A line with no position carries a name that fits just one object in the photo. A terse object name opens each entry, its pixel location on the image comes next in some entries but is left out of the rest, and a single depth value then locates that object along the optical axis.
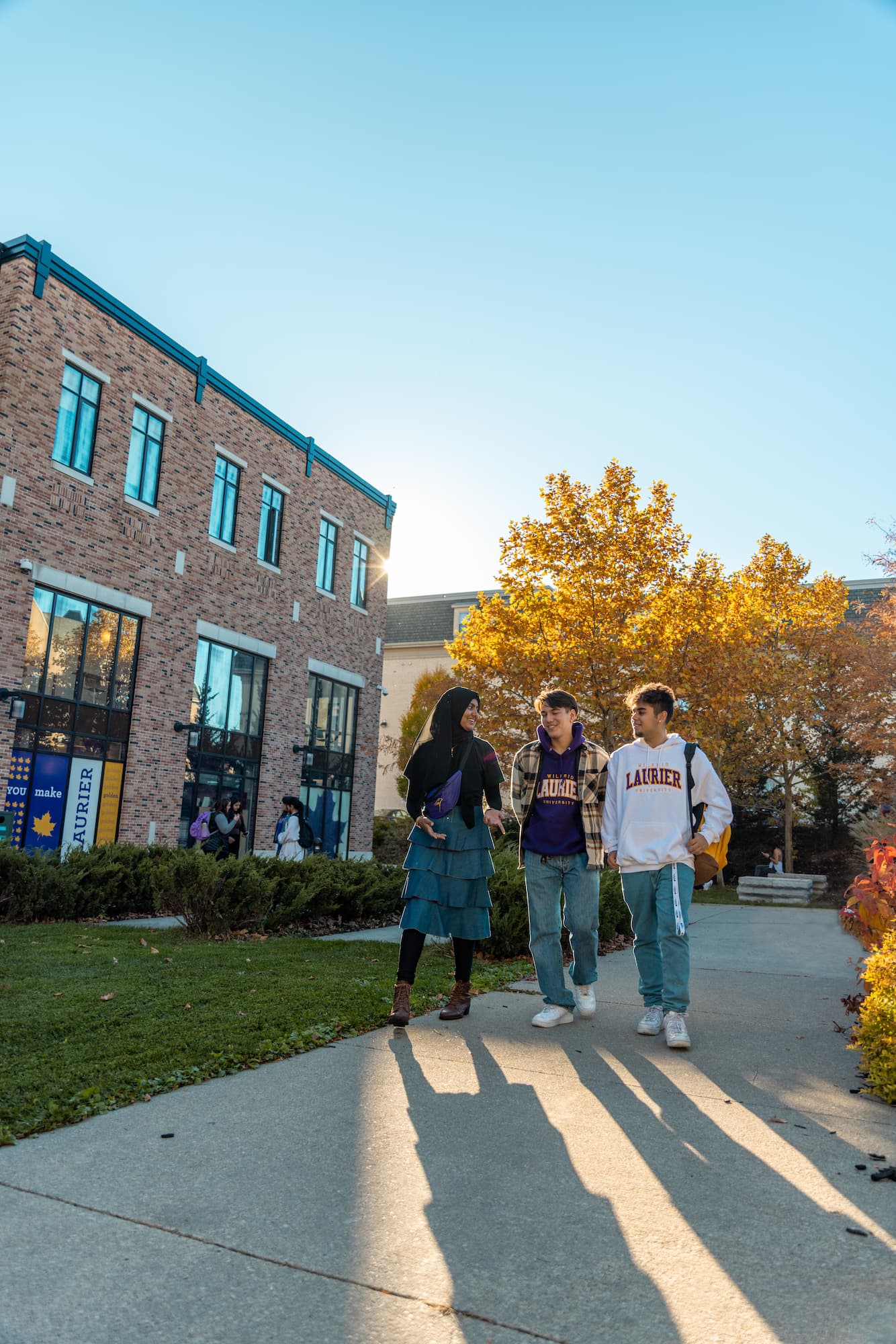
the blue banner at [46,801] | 16.25
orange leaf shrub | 5.51
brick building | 16.27
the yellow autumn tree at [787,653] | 28.00
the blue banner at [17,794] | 15.84
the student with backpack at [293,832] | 13.64
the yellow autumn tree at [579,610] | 17.64
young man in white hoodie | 5.31
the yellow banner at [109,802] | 17.64
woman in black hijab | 5.55
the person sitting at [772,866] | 27.74
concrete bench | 22.61
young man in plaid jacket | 5.66
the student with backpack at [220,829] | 14.80
